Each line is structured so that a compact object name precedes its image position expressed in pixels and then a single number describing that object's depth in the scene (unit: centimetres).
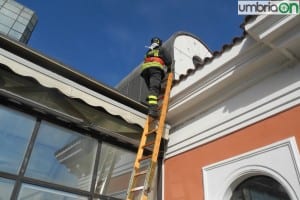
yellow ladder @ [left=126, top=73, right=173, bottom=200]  346
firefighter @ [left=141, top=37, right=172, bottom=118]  422
